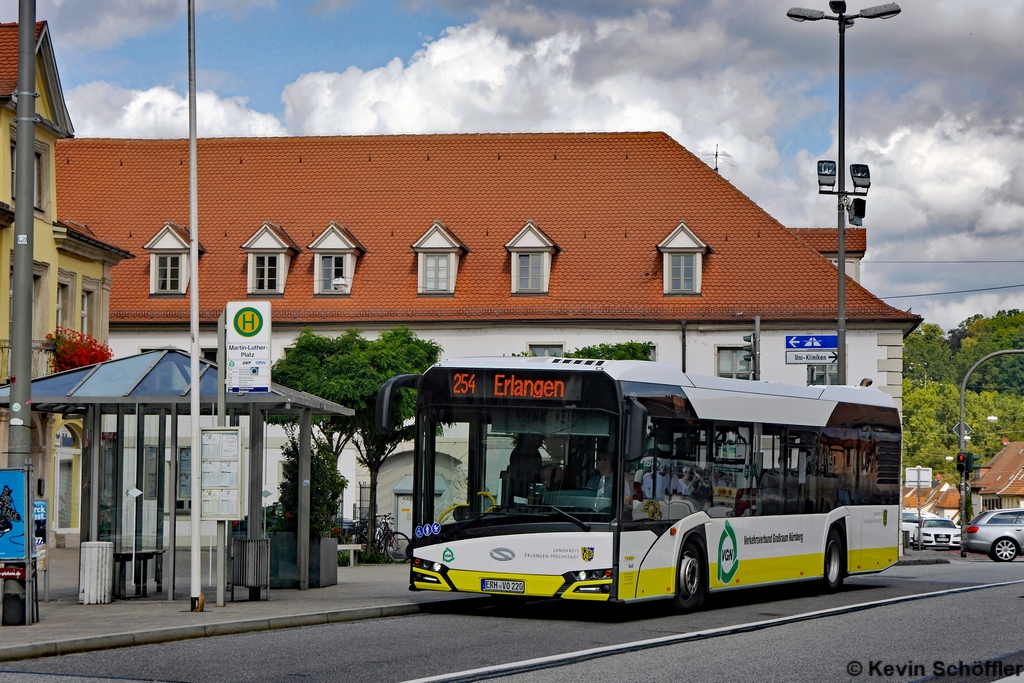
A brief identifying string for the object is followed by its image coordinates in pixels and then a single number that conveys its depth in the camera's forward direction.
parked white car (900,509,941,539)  58.22
